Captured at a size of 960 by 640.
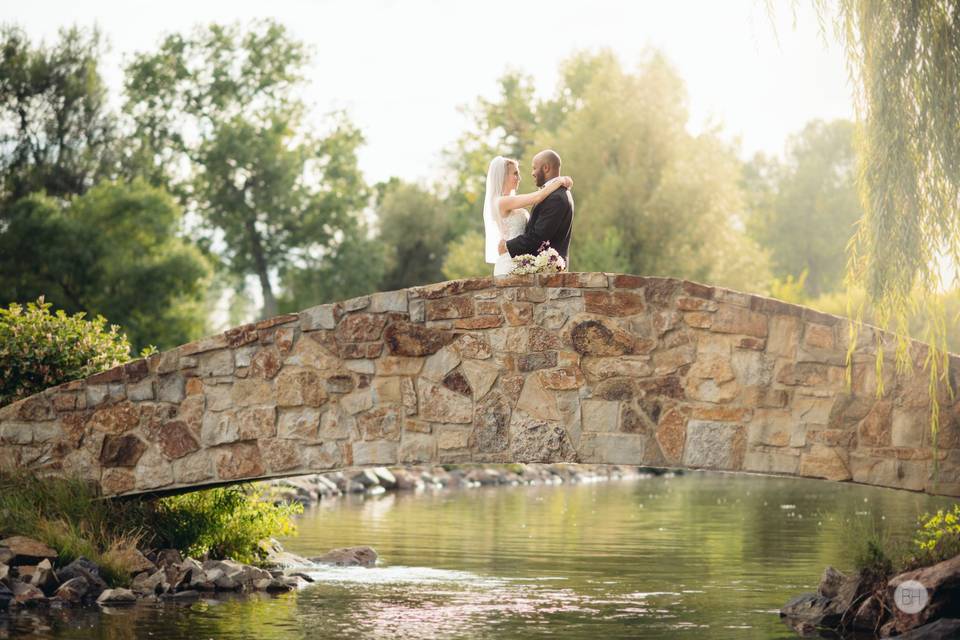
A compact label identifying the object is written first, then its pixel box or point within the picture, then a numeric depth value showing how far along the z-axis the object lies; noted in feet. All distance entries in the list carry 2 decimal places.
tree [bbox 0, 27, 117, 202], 113.91
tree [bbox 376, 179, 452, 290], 142.82
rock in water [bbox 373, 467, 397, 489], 88.99
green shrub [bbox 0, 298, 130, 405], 43.47
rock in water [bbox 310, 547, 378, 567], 46.06
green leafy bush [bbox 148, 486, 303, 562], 42.29
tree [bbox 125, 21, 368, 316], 134.62
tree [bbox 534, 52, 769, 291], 105.50
